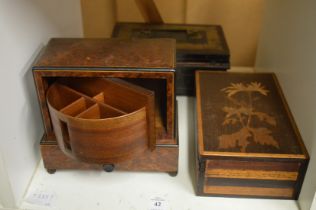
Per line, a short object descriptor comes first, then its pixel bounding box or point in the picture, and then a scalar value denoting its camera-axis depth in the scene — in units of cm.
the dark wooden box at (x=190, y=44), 106
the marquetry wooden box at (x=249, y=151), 72
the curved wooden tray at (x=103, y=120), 66
